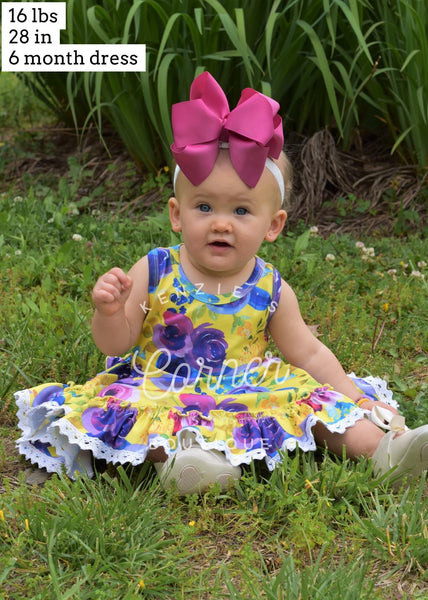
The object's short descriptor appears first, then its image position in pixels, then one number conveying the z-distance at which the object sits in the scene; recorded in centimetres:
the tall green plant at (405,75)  418
